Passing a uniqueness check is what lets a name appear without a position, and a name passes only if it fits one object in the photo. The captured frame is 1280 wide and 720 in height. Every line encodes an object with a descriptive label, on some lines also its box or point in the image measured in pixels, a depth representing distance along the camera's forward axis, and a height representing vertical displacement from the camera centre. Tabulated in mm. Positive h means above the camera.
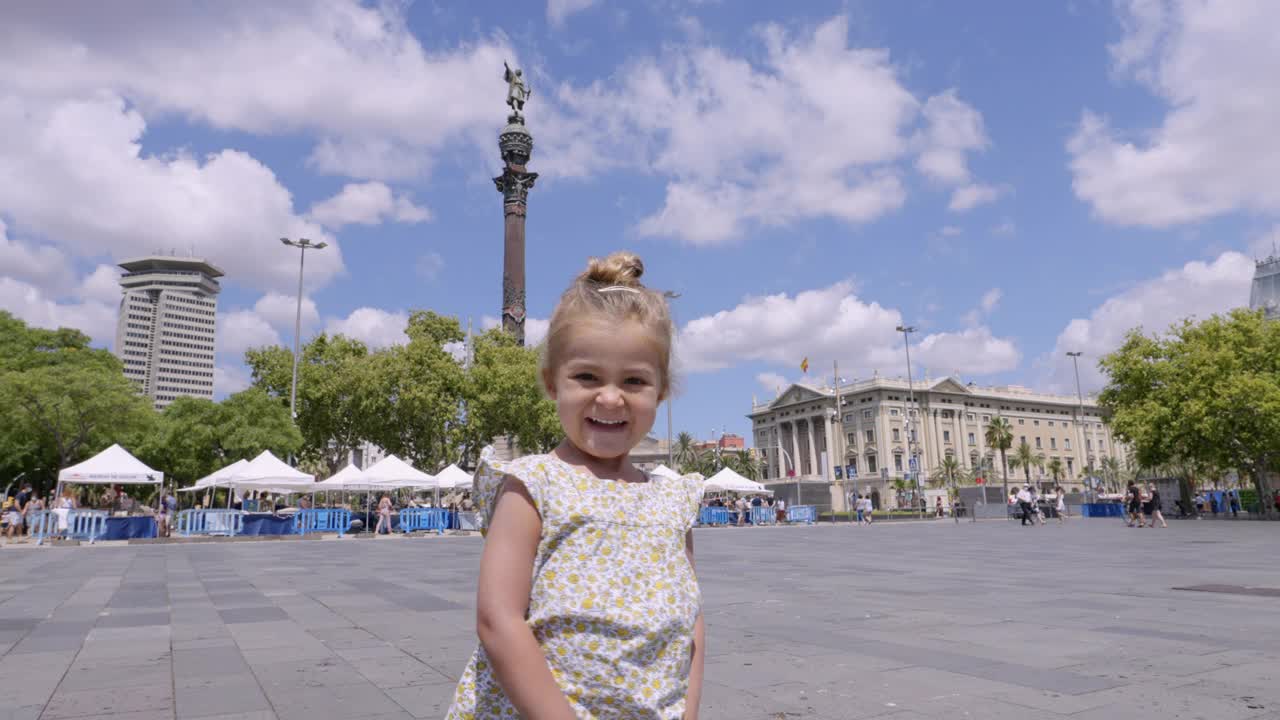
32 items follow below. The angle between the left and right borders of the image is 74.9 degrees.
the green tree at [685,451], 95688 +6415
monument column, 45281 +16932
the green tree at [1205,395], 34531 +4267
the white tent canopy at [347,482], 27953 +939
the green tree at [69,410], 31875 +4088
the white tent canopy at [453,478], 29359 +1073
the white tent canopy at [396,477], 28000 +1083
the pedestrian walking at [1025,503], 33875 -208
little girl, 1603 -91
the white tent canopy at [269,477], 26281 +1091
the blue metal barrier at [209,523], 27125 -329
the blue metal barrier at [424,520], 31344 -403
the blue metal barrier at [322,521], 28859 -361
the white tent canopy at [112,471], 22719 +1187
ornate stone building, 103500 +9095
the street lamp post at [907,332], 57906 +12087
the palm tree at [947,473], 96531 +3034
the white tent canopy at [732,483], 34303 +832
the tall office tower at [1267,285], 90062 +22448
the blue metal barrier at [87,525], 24422 -290
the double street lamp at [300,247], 40000 +12649
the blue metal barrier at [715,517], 40219 -626
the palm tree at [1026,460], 99312 +4623
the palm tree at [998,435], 84750 +6370
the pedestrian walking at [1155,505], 27625 -314
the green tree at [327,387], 43750 +6442
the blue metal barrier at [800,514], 42312 -598
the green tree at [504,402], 44406 +5550
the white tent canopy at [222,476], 26609 +1142
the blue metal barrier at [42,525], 23778 -256
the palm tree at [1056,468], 101312 +3617
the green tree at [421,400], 43188 +5599
